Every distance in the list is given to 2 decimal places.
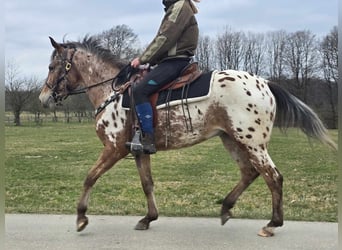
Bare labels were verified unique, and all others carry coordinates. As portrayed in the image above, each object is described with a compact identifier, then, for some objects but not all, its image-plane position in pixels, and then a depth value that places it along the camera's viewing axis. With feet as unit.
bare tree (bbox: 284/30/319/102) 151.02
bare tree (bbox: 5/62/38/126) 103.71
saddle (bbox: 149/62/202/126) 16.52
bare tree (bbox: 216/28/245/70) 113.87
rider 16.20
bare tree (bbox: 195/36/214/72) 101.49
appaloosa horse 15.99
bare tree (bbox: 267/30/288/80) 159.74
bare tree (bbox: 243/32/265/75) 148.46
